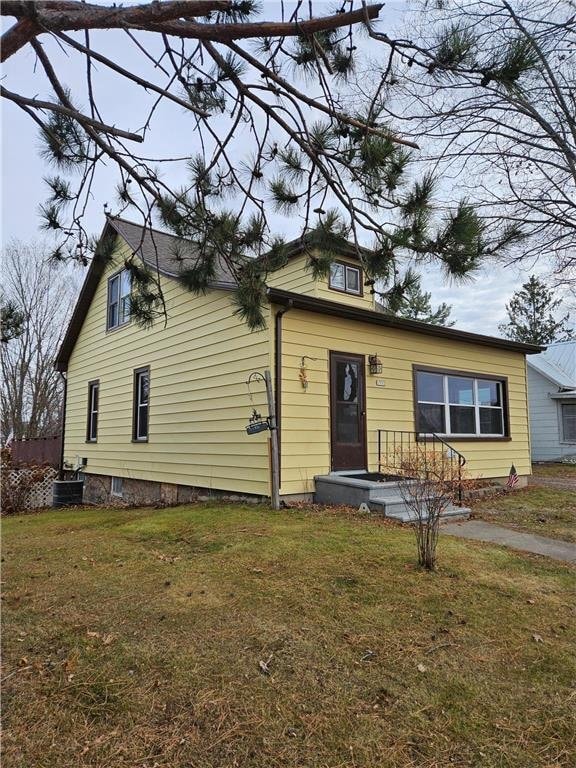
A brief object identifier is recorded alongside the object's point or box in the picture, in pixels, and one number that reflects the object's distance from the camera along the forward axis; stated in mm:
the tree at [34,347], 19000
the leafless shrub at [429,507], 4152
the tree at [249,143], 3152
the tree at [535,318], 31516
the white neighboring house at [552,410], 18328
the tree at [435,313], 29172
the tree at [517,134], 7781
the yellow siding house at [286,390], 7508
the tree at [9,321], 4539
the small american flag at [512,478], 10241
